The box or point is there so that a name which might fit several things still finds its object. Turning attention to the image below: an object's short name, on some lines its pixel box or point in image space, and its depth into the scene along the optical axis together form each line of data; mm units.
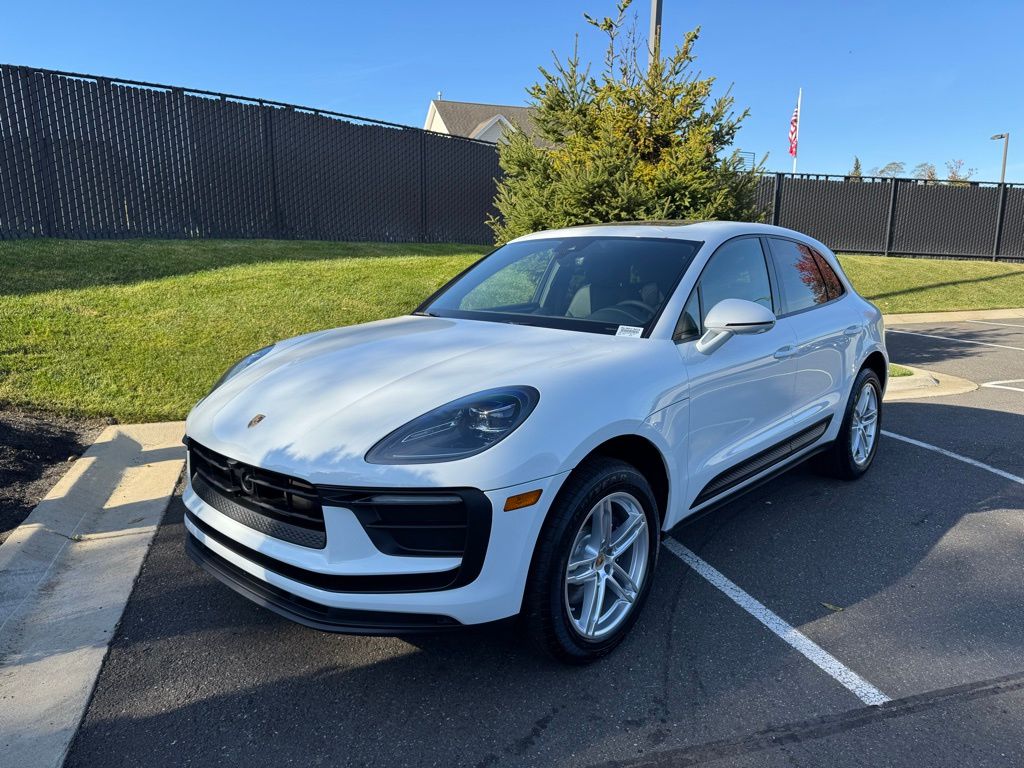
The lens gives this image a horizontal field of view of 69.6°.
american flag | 34500
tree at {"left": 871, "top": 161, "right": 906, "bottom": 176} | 78000
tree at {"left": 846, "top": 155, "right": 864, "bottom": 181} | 85612
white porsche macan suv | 2387
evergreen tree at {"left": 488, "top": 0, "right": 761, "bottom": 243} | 7855
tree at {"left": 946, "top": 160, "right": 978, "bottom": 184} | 58094
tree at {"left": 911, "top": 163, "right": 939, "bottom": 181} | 61106
